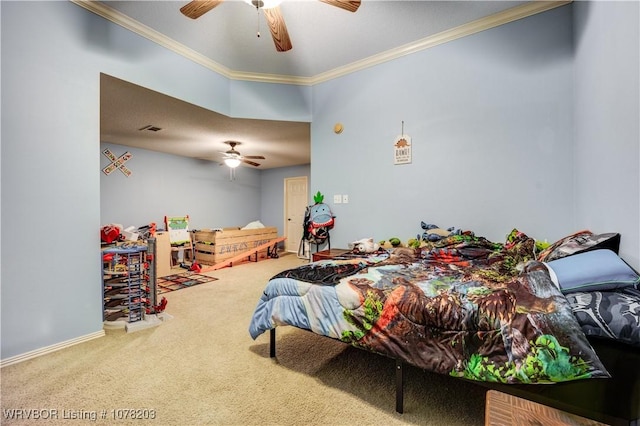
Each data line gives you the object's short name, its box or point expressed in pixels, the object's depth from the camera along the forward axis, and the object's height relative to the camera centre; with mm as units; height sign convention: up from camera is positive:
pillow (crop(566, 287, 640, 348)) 962 -377
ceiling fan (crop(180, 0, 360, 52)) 1811 +1407
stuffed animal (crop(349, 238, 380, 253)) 2759 -364
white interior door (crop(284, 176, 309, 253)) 7085 +87
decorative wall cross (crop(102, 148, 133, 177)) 4898 +896
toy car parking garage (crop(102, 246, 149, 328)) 2590 -682
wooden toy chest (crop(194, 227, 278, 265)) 5371 -645
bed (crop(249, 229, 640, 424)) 1031 -479
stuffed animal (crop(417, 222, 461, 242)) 2753 -221
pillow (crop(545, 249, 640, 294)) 1118 -267
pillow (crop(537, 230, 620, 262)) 1447 -186
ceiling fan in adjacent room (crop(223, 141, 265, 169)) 4957 +991
